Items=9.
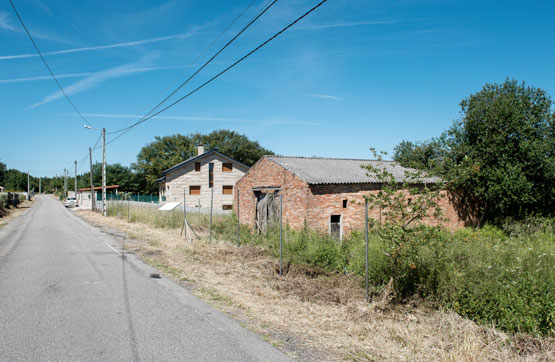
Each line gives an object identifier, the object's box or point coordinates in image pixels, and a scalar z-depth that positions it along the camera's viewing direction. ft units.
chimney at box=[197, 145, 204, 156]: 143.23
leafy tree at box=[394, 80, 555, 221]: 55.16
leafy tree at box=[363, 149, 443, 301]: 21.08
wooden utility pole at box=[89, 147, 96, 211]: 122.62
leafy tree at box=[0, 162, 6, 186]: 373.20
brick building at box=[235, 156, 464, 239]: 49.29
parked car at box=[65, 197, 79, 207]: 164.66
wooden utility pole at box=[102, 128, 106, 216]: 92.63
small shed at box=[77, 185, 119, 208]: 154.96
